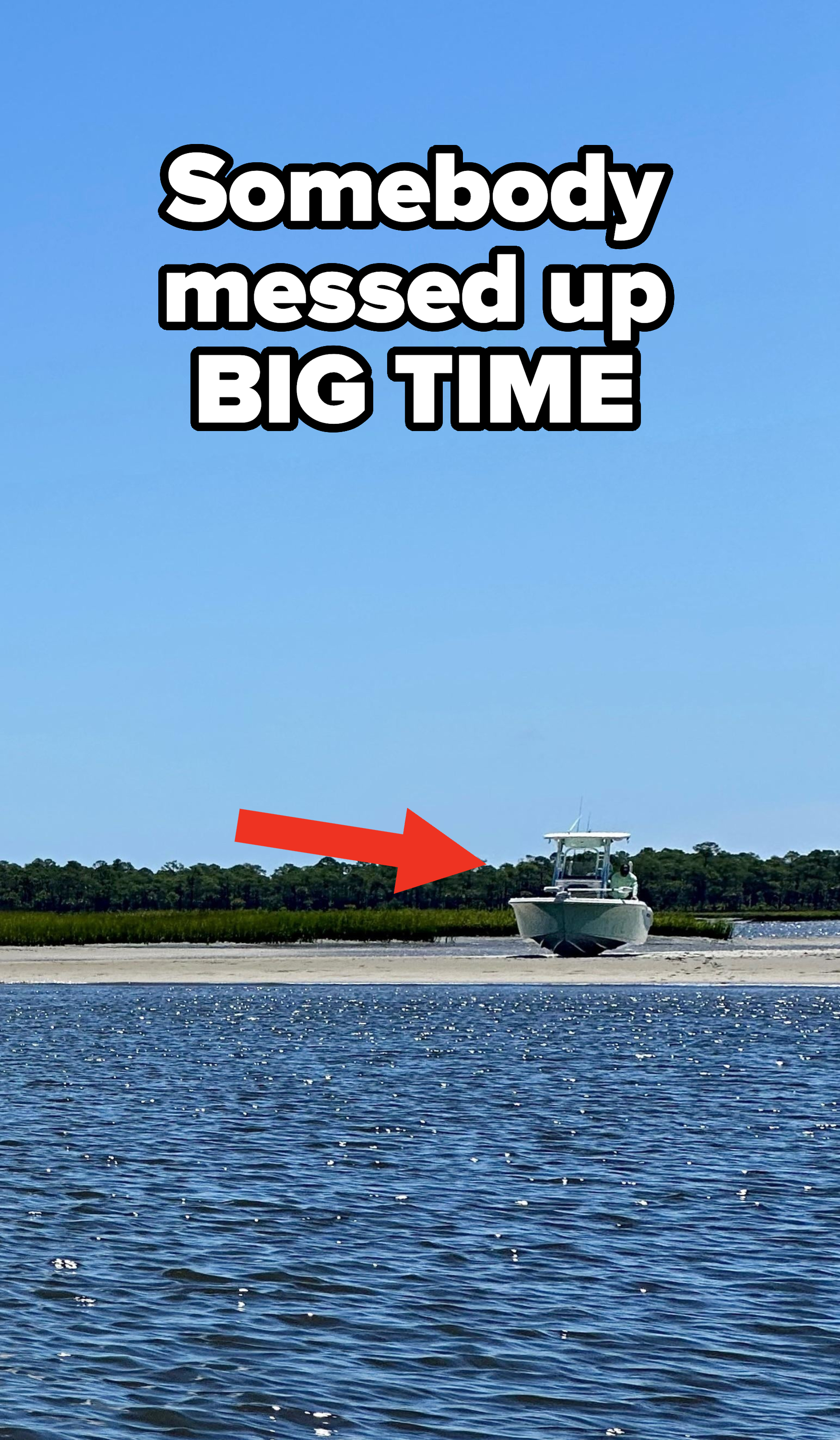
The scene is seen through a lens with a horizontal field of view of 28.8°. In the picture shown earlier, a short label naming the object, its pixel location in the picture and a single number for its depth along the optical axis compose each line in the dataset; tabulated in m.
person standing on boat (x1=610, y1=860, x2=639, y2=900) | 80.50
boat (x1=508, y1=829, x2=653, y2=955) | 75.81
